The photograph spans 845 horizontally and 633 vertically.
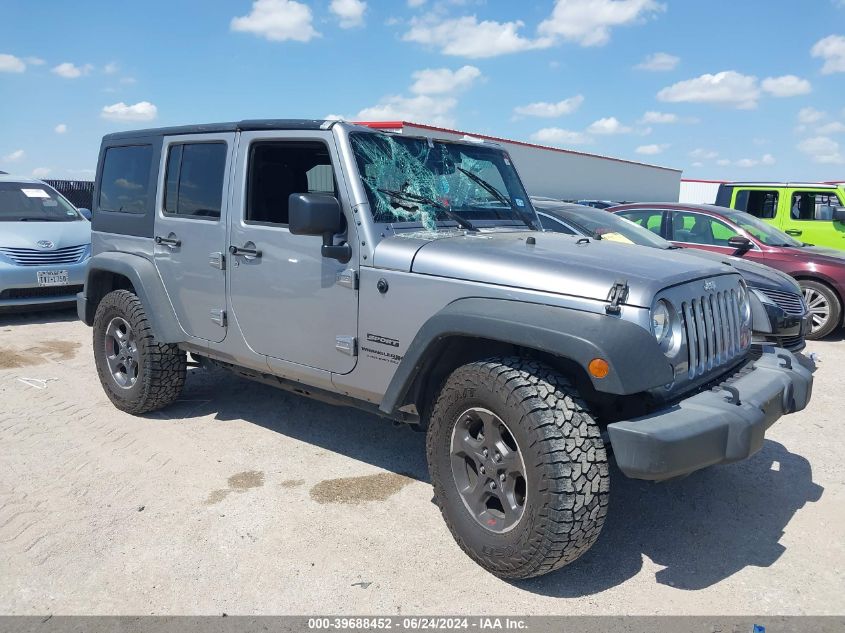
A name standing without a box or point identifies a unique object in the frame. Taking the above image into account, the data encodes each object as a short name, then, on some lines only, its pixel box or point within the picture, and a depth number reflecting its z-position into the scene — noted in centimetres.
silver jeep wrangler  283
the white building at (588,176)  2681
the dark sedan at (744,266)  620
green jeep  1028
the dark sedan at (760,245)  845
